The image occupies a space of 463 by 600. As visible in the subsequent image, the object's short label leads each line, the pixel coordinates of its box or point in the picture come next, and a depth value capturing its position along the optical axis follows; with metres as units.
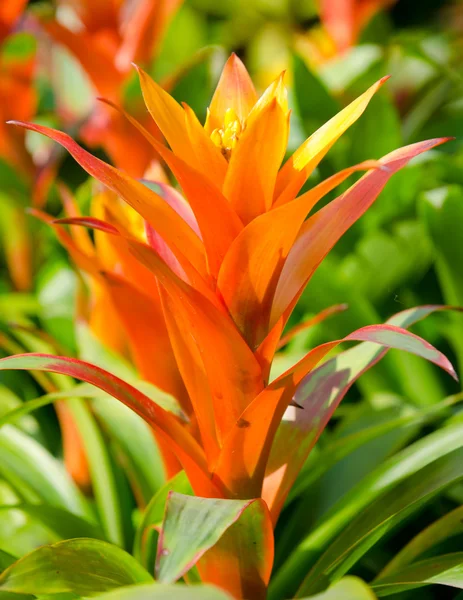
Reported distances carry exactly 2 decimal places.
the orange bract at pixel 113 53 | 1.35
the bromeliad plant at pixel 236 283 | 0.88
